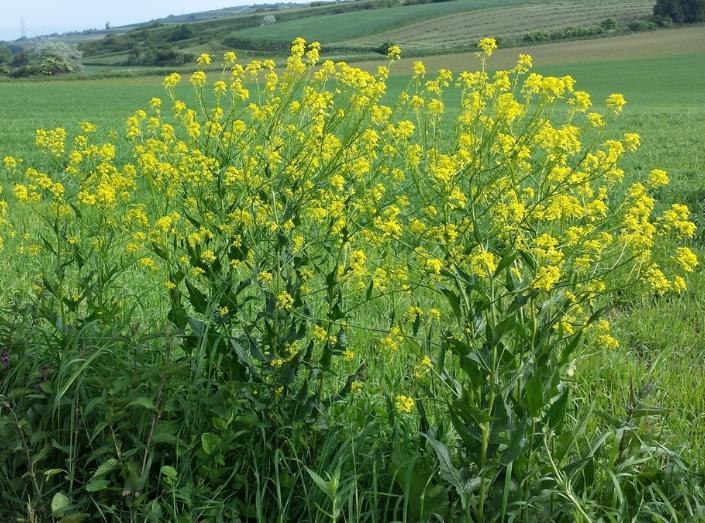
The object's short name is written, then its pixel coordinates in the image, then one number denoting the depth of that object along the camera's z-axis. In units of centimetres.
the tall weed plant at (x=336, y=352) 258
